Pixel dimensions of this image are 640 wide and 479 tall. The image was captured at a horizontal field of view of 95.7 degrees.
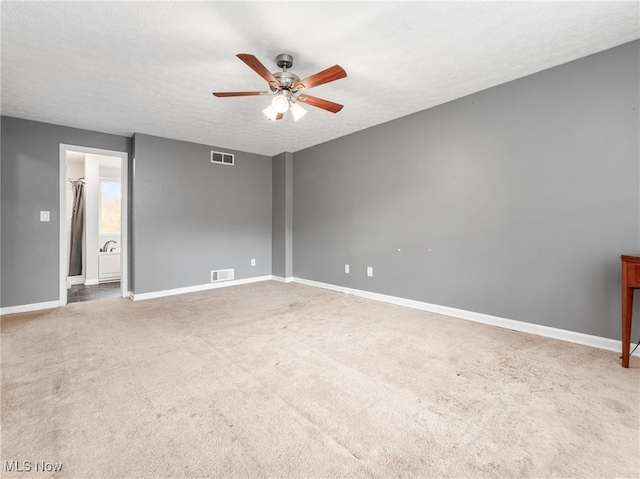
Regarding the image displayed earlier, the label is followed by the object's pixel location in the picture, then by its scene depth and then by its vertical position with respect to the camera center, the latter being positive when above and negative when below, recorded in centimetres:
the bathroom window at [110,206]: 589 +64
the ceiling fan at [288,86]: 211 +120
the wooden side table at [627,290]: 202 -38
